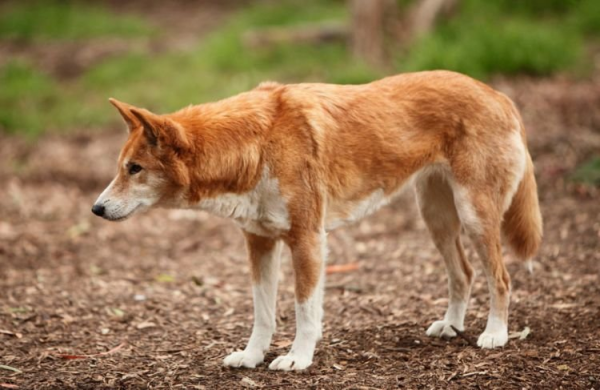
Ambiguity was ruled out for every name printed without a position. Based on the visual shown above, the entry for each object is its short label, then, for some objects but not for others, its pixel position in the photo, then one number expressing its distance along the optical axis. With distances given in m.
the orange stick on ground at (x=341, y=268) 13.43
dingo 8.74
